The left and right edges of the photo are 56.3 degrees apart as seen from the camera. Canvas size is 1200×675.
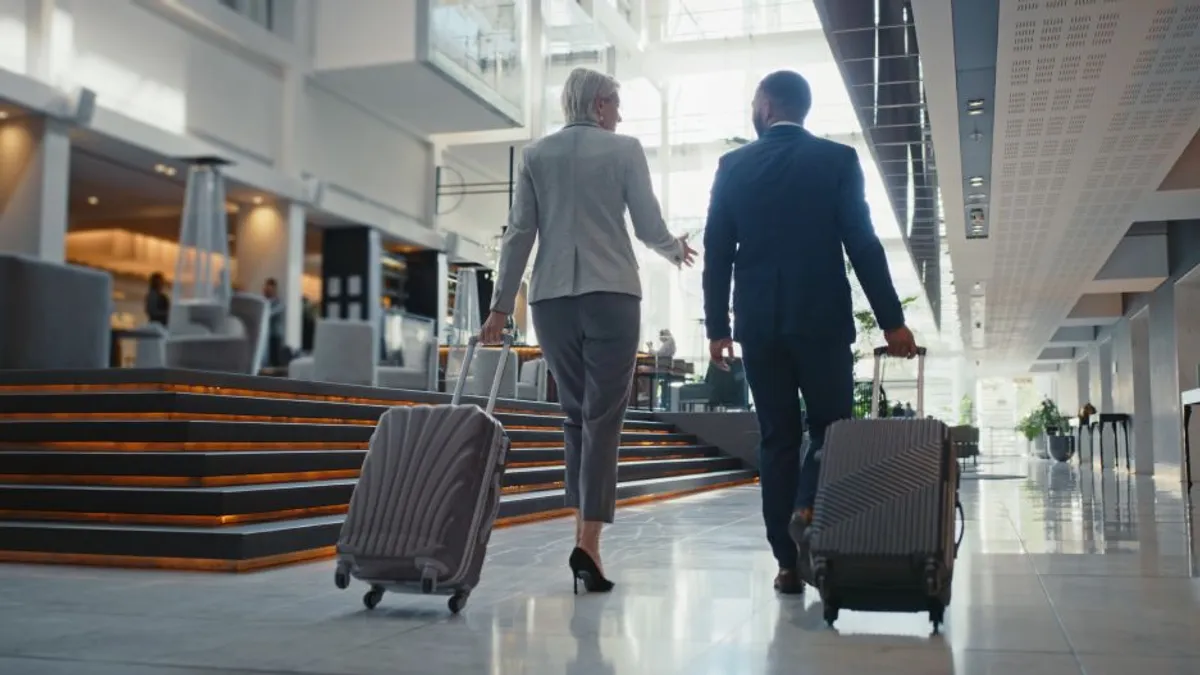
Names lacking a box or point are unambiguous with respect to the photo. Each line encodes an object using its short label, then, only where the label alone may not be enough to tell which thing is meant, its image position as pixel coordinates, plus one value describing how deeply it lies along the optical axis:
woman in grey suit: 3.06
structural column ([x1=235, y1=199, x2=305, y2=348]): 15.12
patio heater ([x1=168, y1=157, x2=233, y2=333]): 10.91
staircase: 3.77
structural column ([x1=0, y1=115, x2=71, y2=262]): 10.93
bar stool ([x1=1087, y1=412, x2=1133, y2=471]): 13.93
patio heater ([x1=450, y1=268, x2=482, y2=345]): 12.79
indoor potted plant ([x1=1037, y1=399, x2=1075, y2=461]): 24.52
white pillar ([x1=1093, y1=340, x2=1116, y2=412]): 22.67
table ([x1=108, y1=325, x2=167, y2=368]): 10.41
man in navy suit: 2.91
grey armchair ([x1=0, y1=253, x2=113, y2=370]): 6.66
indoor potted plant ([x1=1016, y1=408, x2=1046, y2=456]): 29.98
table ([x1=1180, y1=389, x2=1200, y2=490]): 9.12
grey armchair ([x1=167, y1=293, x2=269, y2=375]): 7.76
